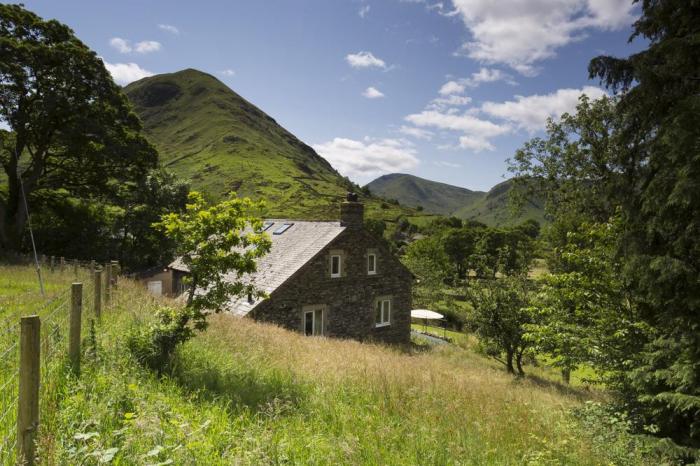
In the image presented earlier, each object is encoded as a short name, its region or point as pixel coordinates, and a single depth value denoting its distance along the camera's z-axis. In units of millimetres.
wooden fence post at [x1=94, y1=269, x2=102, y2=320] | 7332
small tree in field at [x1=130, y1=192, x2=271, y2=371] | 7078
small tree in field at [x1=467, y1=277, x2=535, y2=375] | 21297
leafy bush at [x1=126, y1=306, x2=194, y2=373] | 6430
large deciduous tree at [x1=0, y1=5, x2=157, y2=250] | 24062
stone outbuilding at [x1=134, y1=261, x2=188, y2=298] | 27219
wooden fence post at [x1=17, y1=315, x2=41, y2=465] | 3178
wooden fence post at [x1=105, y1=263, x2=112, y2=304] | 9352
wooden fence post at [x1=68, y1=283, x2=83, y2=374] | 5371
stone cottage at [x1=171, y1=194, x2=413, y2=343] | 19766
